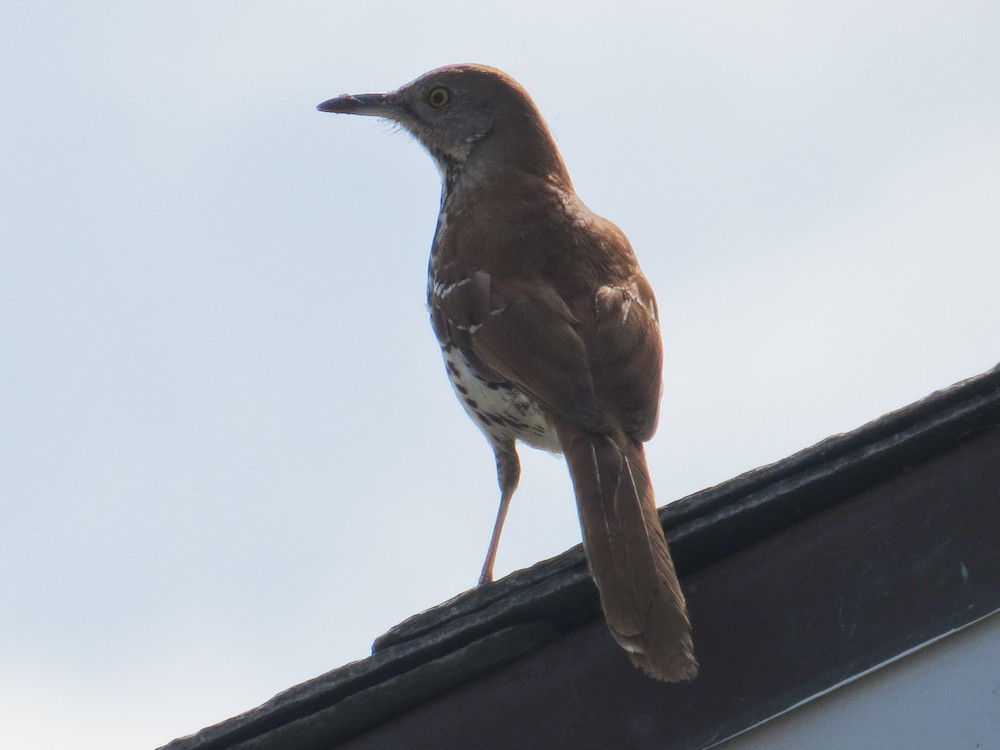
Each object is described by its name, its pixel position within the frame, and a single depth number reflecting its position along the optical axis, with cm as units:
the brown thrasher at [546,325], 549
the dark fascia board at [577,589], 533
